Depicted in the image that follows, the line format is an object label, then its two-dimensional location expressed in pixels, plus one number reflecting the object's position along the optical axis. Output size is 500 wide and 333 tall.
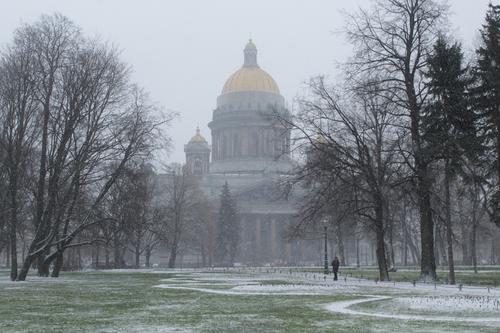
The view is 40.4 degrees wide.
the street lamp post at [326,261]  43.42
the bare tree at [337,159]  33.22
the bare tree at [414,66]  30.88
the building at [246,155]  109.38
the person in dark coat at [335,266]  35.25
